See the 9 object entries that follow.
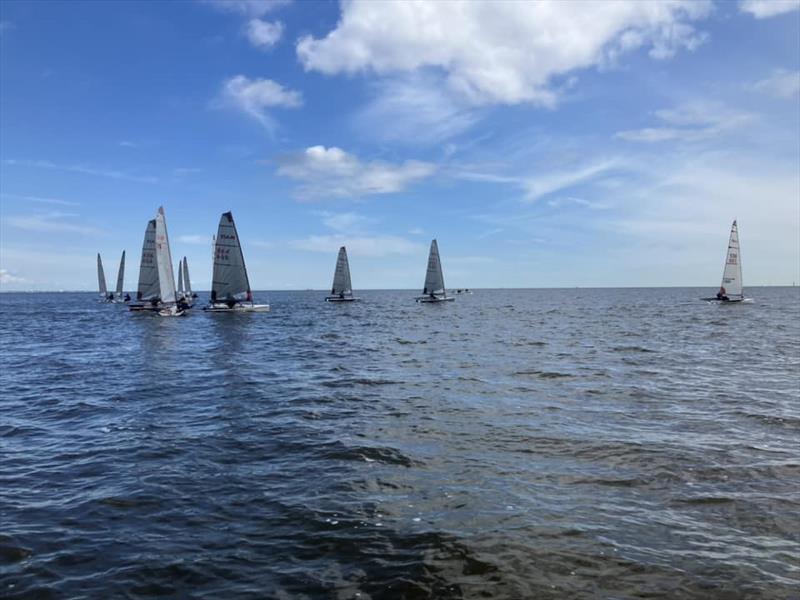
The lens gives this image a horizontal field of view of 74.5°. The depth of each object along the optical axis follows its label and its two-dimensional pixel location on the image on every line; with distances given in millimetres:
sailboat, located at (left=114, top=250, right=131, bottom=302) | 121475
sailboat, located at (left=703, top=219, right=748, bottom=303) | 81500
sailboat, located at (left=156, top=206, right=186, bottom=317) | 59344
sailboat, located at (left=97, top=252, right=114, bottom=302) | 131362
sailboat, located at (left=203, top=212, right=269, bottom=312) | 61938
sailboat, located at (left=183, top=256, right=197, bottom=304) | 98738
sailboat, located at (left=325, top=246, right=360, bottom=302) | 91325
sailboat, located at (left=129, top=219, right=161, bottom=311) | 63812
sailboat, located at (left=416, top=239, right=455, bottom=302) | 92306
